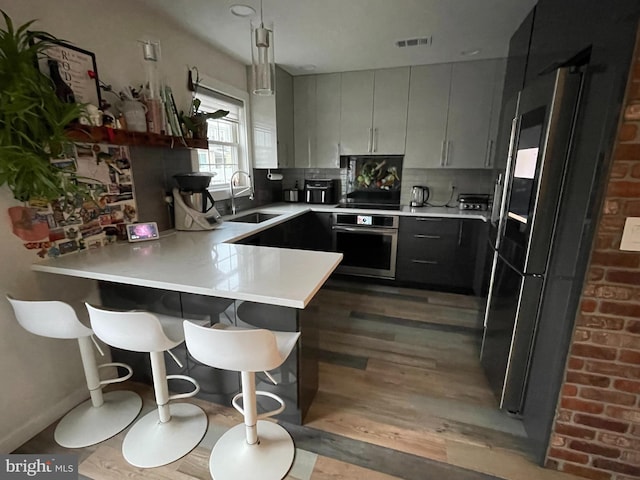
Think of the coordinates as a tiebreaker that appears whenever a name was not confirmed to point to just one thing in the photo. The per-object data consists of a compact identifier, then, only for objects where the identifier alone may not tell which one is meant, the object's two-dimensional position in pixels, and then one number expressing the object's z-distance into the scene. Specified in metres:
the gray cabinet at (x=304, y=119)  3.57
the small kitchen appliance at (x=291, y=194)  3.97
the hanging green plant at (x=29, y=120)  1.23
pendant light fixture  1.46
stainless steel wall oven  3.37
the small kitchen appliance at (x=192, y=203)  2.26
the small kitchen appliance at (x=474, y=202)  3.31
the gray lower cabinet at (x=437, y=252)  3.14
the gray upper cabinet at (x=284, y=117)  3.30
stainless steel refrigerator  1.31
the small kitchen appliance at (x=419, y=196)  3.58
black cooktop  3.59
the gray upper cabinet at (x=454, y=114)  3.06
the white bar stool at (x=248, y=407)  1.11
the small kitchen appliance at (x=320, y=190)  3.83
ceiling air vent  2.54
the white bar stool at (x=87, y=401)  1.36
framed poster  1.52
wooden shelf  1.56
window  2.79
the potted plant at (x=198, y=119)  2.29
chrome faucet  2.99
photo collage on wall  1.54
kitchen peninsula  1.29
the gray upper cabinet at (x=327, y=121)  3.49
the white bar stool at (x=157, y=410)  1.25
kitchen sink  3.09
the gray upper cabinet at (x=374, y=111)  3.30
